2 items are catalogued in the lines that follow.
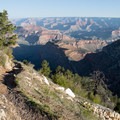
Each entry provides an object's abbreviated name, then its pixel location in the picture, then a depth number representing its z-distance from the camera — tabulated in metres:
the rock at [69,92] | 15.78
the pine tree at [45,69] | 42.78
